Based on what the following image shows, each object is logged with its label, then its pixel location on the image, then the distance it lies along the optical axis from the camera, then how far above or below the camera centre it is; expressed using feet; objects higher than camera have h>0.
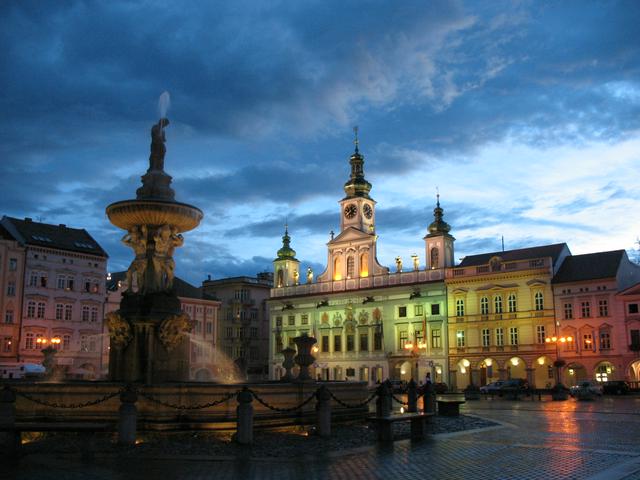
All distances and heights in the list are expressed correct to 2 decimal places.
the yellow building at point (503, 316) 184.03 +14.17
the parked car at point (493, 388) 156.76 -3.74
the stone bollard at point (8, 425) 42.57 -3.17
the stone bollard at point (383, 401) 58.03 -2.38
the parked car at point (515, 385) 152.21 -3.28
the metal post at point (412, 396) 70.23 -2.45
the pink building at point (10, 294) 177.88 +19.36
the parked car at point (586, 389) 135.64 -3.52
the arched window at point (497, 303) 192.85 +17.86
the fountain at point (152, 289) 64.03 +7.65
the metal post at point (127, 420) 46.16 -3.04
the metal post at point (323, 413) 52.90 -3.03
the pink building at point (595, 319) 169.37 +12.18
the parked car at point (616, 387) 142.82 -3.33
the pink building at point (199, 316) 213.87 +17.67
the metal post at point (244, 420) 47.32 -3.15
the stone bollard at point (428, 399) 71.20 -2.74
